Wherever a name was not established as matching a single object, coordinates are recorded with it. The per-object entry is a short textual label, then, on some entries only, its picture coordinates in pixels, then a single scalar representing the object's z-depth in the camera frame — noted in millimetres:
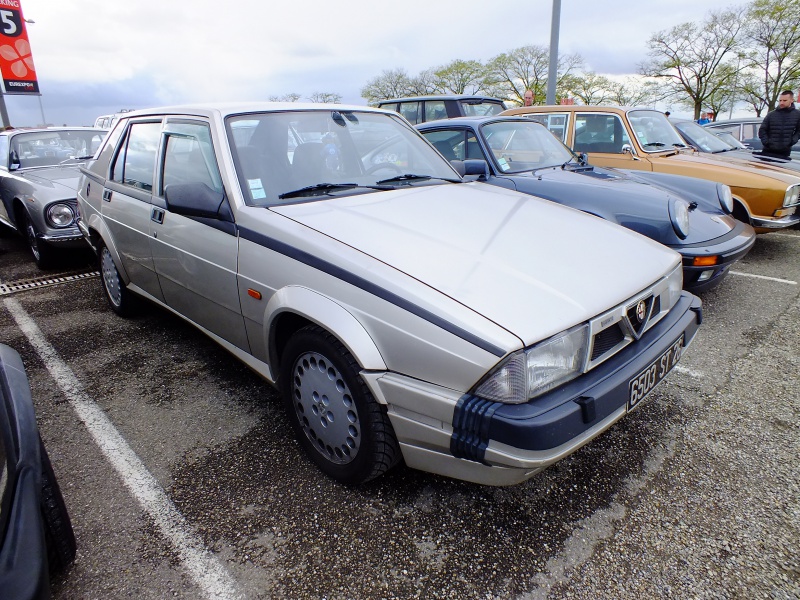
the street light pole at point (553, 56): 10148
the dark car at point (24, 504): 1073
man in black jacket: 7590
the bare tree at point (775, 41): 26359
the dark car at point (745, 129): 10880
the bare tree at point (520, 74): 36562
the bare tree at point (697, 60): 29170
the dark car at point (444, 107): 8281
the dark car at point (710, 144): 6535
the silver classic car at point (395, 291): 1617
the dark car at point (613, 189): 3652
